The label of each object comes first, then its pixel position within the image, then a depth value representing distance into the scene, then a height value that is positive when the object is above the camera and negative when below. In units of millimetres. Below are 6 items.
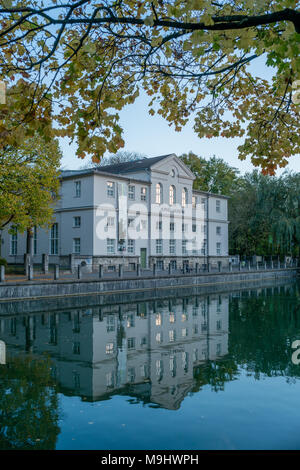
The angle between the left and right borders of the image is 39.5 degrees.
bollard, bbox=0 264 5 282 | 21219 -1175
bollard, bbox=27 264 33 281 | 22741 -1270
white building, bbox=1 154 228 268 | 34375 +2781
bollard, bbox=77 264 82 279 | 25312 -1350
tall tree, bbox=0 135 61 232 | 23625 +4136
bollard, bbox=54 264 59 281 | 23812 -1218
